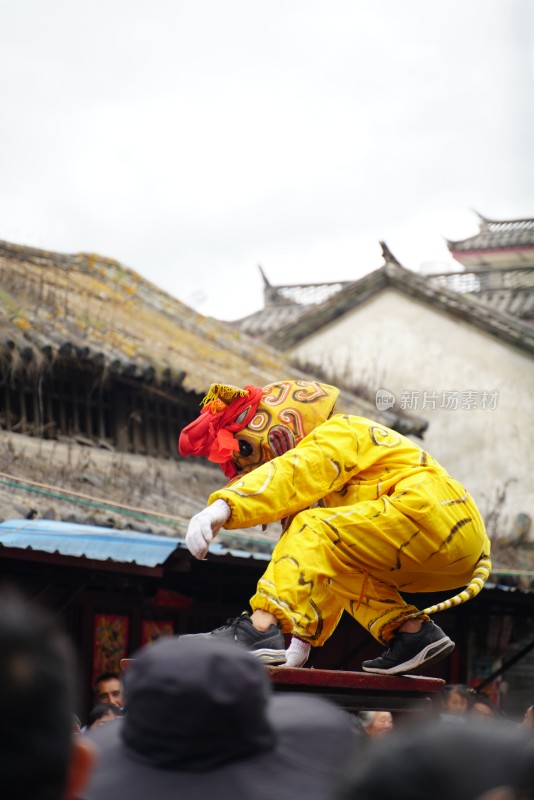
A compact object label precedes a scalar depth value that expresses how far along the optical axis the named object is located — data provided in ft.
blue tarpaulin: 24.48
